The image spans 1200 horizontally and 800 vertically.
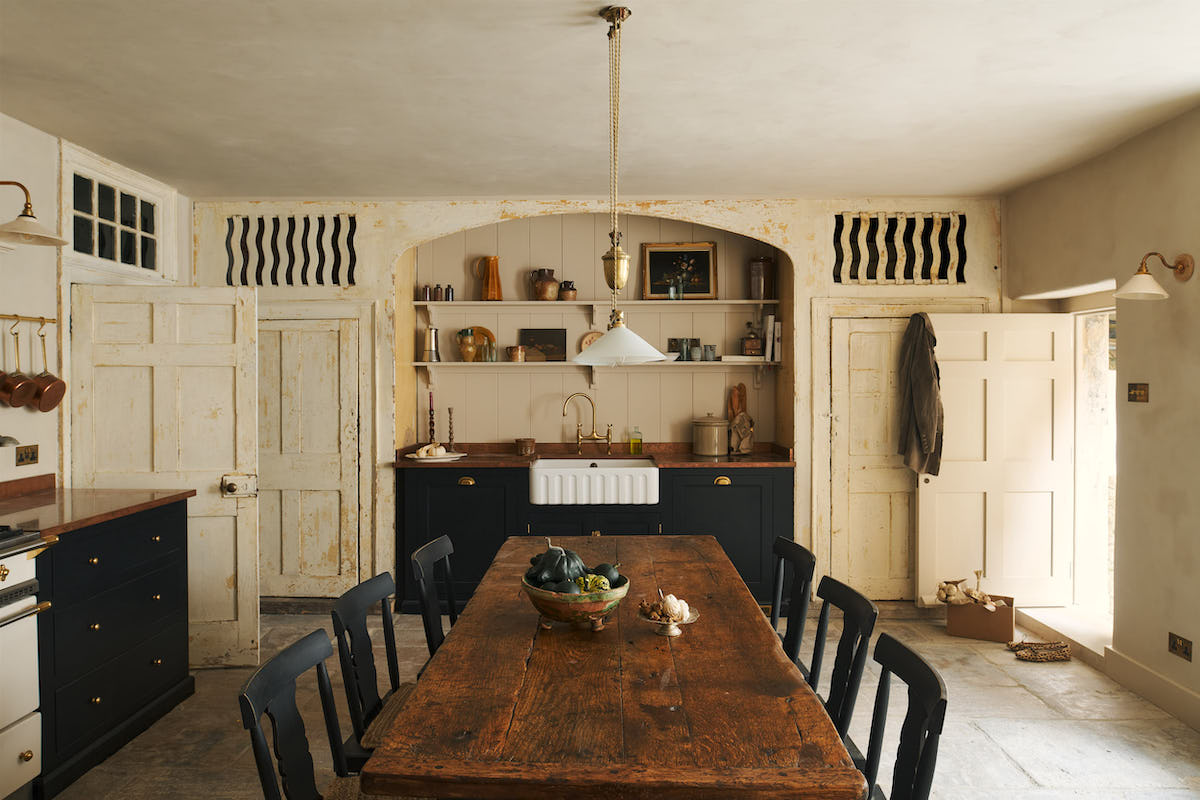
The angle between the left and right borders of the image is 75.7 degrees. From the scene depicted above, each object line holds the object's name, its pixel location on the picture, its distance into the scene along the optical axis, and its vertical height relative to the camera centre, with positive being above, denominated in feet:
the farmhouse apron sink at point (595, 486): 16.79 -2.00
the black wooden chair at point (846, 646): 7.29 -2.58
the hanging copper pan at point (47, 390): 12.32 +0.06
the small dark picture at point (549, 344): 19.22 +1.25
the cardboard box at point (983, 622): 15.37 -4.59
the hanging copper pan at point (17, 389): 11.83 +0.07
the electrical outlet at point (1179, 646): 11.80 -3.90
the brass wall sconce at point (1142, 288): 10.97 +1.51
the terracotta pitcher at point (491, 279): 18.85 +2.83
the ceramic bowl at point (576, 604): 7.42 -2.04
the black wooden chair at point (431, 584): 9.47 -2.43
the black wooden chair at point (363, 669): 7.52 -2.87
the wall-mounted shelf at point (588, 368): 19.08 +0.68
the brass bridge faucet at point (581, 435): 19.11 -1.03
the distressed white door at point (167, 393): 13.50 +0.01
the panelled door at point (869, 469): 17.44 -1.69
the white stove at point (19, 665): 8.96 -3.23
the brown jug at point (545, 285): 18.67 +2.64
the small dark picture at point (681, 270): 19.15 +3.10
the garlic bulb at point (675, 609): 7.67 -2.14
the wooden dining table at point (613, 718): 4.96 -2.41
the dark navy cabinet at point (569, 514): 17.11 -2.67
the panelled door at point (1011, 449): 16.60 -1.18
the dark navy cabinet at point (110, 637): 9.87 -3.48
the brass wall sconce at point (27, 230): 9.64 +2.05
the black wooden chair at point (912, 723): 5.46 -2.49
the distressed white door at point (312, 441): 17.44 -1.07
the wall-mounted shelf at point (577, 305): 18.60 +2.18
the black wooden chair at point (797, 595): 9.49 -2.55
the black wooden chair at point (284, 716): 5.40 -2.40
